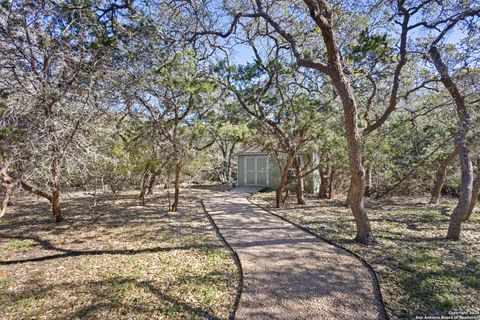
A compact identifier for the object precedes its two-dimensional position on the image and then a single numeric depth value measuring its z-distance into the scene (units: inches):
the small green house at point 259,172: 518.0
